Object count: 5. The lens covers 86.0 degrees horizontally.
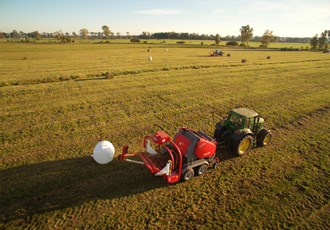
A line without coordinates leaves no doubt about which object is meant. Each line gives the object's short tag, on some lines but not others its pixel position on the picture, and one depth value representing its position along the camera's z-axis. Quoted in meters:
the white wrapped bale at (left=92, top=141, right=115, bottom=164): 6.84
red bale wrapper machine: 6.07
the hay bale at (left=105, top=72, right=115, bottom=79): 20.36
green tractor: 7.62
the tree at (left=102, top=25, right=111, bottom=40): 152.12
